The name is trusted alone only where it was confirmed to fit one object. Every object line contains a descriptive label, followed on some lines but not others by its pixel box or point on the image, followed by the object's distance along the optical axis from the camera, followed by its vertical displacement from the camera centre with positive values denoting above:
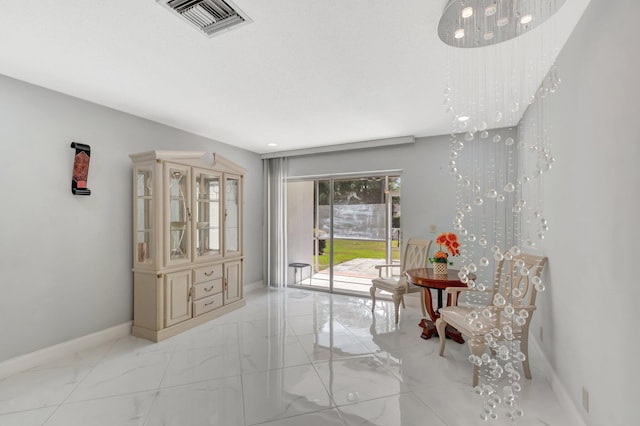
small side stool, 5.38 -0.94
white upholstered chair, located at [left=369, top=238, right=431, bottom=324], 3.62 -0.75
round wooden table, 2.96 -0.71
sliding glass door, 4.79 -0.22
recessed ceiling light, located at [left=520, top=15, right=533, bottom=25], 1.59 +1.10
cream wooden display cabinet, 3.21 -0.33
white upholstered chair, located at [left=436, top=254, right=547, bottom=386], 2.27 -0.88
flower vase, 3.13 -0.57
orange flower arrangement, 3.05 -0.31
